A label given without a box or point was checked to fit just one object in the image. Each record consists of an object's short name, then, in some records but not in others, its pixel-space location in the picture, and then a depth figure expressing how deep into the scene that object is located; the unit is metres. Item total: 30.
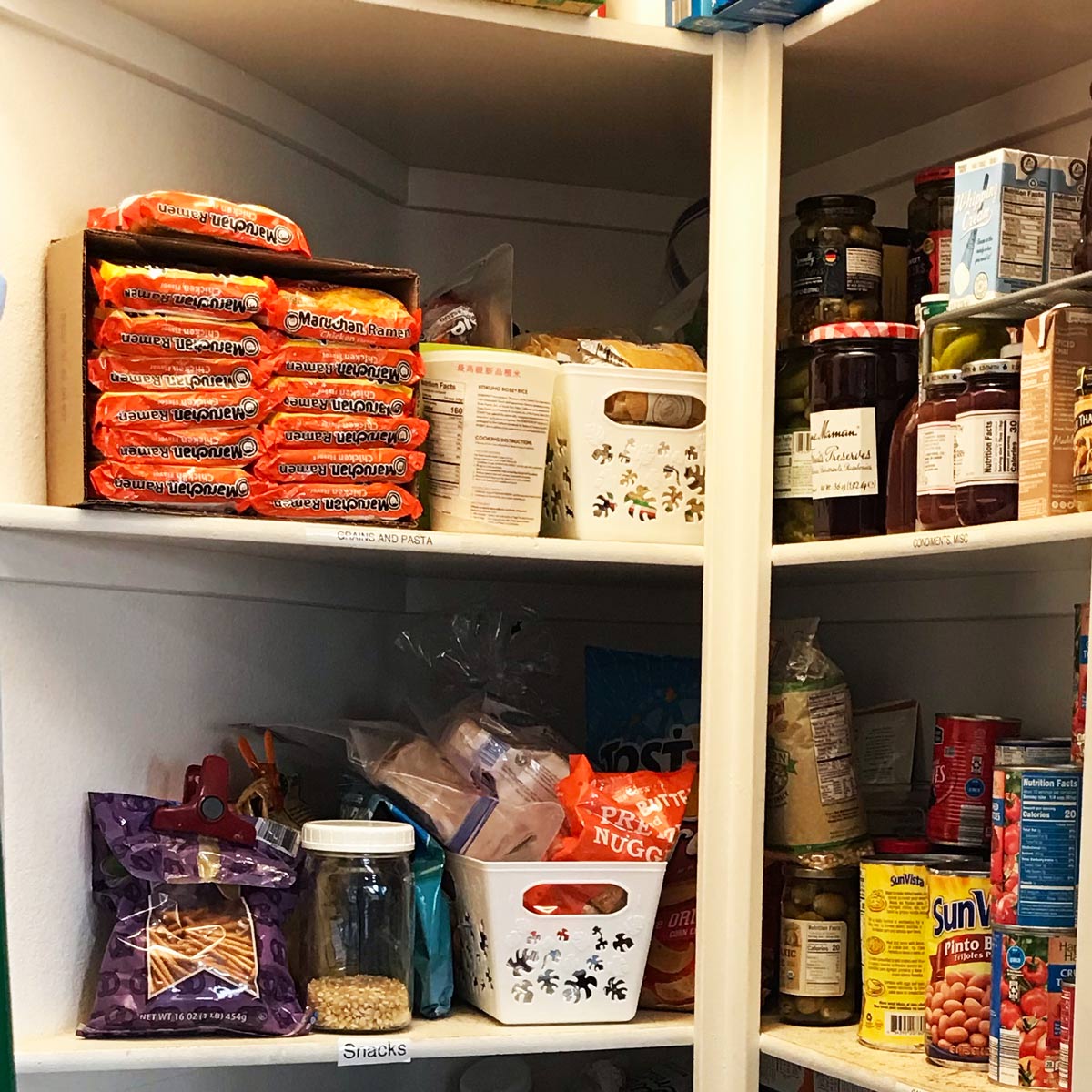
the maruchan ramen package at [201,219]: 1.33
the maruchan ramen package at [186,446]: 1.32
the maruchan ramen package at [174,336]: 1.32
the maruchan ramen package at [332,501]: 1.38
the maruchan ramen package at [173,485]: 1.31
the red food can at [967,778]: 1.42
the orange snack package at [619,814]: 1.47
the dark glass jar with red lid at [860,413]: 1.41
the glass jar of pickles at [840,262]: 1.48
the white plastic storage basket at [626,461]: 1.50
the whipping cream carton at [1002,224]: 1.25
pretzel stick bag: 1.36
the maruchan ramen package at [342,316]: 1.39
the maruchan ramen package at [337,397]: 1.40
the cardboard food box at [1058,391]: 1.19
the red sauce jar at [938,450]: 1.29
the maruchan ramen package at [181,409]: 1.32
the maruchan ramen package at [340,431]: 1.39
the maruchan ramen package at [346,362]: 1.40
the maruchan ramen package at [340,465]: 1.39
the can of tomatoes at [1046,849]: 1.21
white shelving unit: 1.37
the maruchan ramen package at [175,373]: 1.32
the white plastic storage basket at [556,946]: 1.44
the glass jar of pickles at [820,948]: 1.47
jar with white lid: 1.42
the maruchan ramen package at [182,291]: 1.32
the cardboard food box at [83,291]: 1.32
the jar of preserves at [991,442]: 1.25
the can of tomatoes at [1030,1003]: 1.20
